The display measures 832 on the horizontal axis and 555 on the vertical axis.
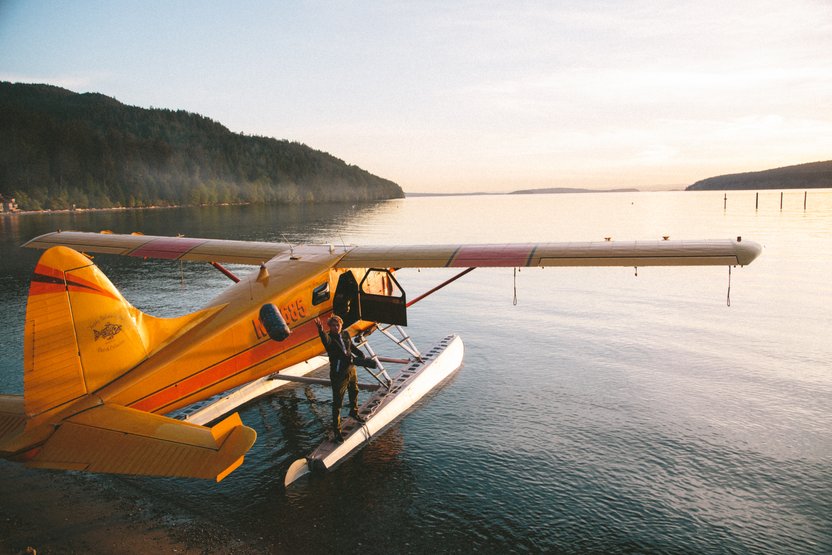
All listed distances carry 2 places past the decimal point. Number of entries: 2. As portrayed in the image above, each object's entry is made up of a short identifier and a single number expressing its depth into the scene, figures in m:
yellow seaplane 6.09
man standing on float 8.99
